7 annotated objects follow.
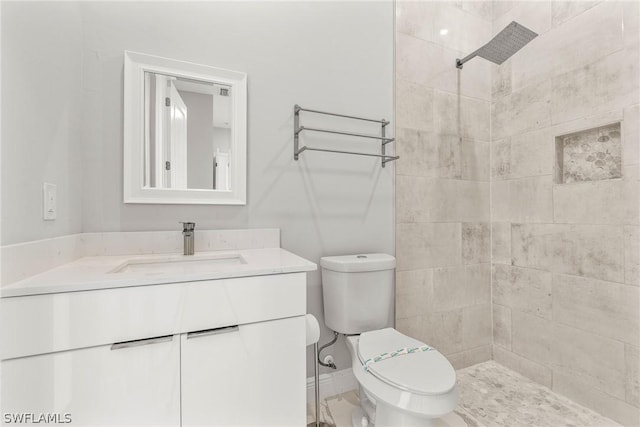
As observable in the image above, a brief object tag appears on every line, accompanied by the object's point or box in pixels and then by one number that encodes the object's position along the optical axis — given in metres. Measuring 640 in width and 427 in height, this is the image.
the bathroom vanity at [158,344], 0.69
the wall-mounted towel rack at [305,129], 1.45
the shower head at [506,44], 1.49
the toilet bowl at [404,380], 0.96
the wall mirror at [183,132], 1.22
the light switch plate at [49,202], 0.90
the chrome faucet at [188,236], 1.23
